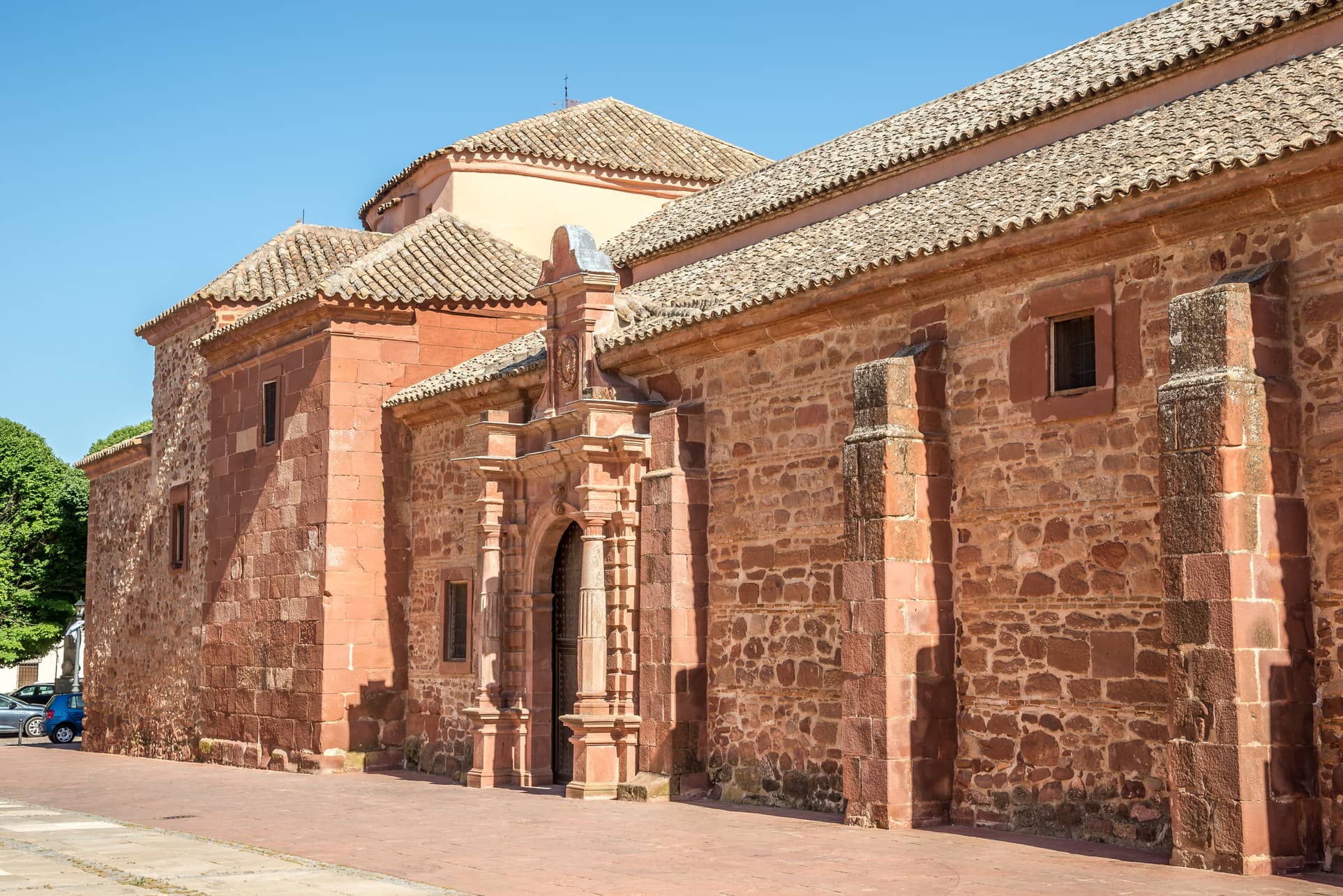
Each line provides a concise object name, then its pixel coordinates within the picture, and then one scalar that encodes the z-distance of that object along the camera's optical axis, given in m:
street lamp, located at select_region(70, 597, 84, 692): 38.06
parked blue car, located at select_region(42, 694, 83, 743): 33.69
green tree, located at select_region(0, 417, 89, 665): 42.03
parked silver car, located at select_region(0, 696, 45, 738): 36.38
